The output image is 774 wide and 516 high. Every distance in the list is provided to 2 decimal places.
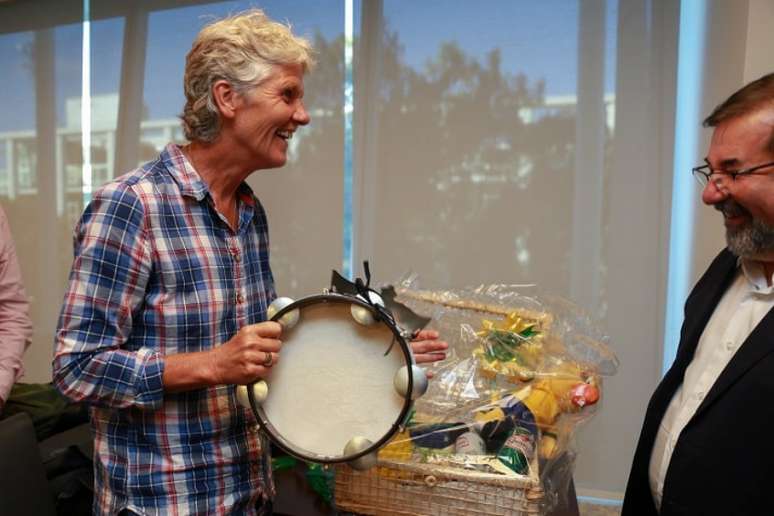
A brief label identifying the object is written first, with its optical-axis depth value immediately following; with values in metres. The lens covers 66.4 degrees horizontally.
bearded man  1.07
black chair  1.33
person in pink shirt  1.70
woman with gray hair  0.99
